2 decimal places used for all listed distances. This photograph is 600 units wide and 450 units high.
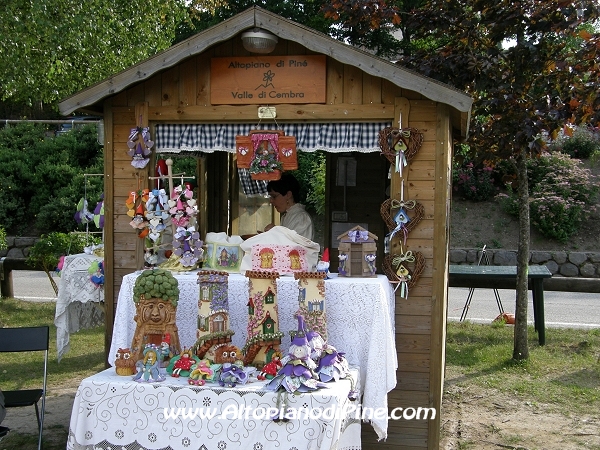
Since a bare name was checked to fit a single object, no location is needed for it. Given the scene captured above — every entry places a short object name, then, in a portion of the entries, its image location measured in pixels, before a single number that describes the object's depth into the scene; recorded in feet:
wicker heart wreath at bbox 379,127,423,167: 19.03
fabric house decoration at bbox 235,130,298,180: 19.83
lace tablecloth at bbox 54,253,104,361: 22.15
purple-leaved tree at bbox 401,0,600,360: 24.79
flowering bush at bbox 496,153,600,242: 53.98
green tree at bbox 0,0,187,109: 31.83
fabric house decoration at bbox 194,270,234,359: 17.33
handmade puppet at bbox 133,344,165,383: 15.64
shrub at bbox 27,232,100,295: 39.81
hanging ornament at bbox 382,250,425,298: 19.22
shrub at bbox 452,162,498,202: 58.80
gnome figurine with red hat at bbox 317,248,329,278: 18.56
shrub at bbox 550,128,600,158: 61.32
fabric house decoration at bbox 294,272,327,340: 17.26
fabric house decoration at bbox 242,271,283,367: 16.96
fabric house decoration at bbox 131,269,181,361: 16.92
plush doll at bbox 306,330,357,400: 15.67
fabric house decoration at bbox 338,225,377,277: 18.98
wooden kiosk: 19.01
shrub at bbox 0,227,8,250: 40.96
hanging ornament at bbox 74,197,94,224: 23.72
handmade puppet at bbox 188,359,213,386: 15.45
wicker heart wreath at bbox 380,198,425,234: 19.12
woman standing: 23.85
